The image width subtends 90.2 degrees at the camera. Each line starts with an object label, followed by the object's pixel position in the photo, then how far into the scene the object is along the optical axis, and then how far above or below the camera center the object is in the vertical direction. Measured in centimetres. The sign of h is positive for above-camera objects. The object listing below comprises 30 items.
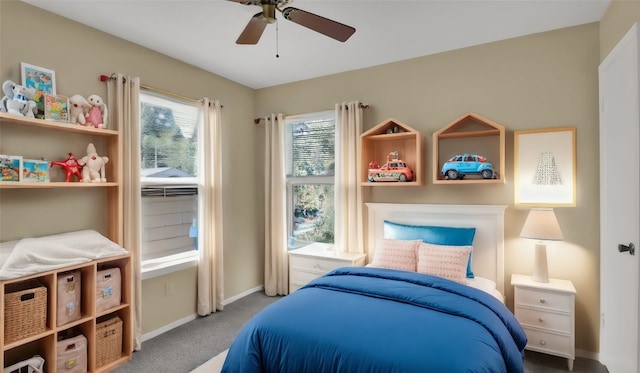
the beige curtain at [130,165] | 268 +19
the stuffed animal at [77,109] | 235 +59
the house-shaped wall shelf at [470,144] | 277 +38
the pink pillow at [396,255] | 277 -63
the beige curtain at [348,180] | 349 +5
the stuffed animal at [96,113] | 245 +58
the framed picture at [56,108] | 219 +56
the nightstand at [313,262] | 330 -82
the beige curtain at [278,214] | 398 -36
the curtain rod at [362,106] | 348 +87
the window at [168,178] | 304 +9
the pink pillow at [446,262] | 254 -63
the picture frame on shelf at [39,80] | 217 +75
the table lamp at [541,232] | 247 -38
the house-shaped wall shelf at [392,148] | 310 +39
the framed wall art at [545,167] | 261 +14
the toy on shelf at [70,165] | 229 +16
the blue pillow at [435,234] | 281 -46
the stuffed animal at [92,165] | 241 +17
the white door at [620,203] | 185 -13
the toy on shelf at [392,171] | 313 +13
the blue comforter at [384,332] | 150 -78
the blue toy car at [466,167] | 275 +15
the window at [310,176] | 387 +11
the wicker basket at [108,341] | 240 -118
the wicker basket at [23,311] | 192 -77
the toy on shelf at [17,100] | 202 +56
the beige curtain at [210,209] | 340 -25
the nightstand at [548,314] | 239 -101
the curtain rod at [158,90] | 264 +90
